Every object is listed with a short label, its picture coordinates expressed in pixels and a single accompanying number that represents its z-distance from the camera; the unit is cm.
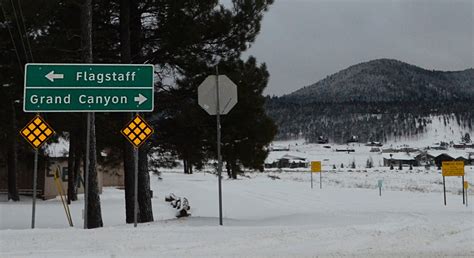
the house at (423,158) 12712
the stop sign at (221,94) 1046
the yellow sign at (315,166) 3850
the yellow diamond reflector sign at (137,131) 1016
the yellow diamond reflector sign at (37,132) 1067
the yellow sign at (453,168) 2055
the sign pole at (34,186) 1022
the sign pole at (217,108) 1028
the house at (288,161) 13438
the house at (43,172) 2539
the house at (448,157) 11378
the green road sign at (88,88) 985
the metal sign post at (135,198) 984
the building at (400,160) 12544
